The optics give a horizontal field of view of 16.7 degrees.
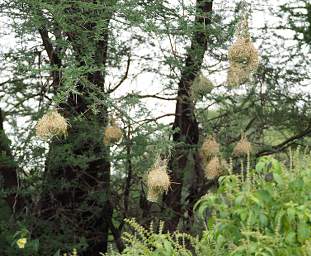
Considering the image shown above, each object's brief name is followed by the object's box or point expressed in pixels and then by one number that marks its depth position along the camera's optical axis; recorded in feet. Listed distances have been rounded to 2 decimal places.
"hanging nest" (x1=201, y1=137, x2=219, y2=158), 32.17
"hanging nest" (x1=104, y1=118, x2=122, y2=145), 29.48
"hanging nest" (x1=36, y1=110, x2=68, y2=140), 21.64
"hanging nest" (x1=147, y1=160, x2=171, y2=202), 23.04
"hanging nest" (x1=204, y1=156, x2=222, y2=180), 30.11
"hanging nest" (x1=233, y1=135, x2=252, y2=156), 31.04
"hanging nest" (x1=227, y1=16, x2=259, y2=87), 24.15
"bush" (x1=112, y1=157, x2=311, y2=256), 15.15
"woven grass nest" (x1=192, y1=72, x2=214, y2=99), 30.94
